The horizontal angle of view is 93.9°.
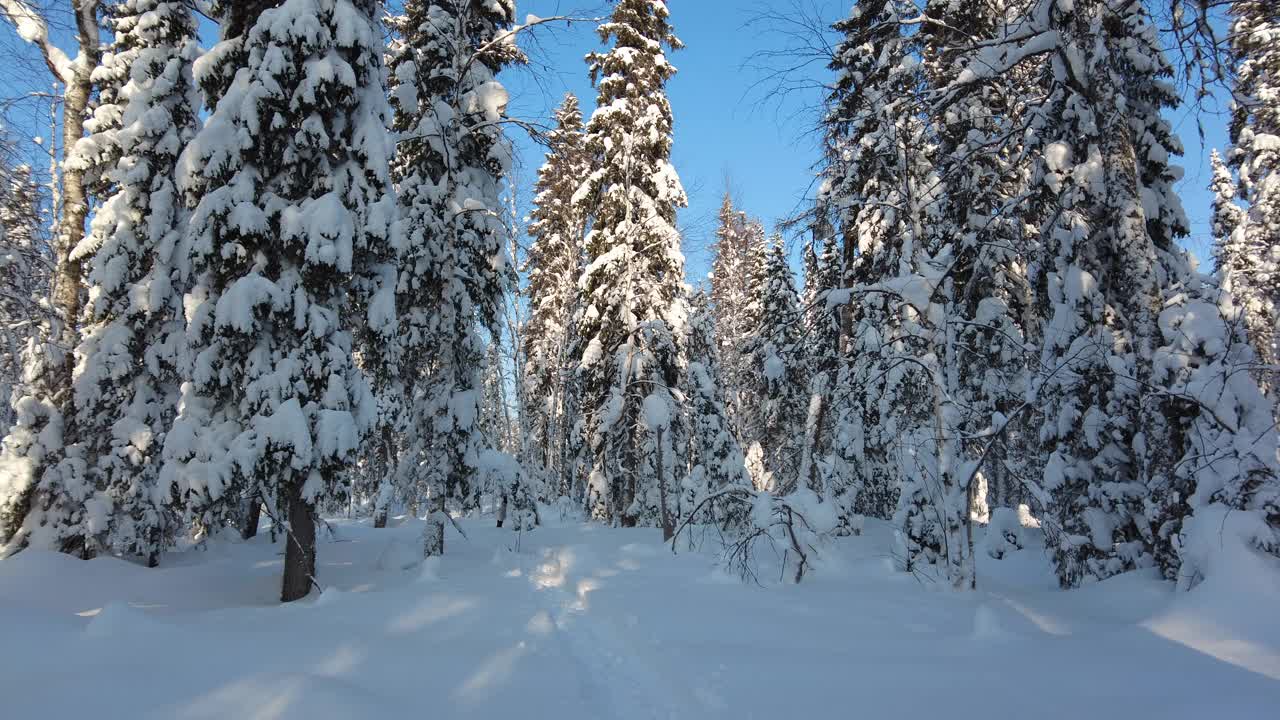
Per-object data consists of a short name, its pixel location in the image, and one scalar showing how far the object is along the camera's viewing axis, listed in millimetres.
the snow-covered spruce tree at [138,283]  10430
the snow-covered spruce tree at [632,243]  15758
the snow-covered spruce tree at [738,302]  30562
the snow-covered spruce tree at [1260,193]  14495
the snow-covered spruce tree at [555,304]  22444
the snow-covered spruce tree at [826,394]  14009
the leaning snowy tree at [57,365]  9781
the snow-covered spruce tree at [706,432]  17859
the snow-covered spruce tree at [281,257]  7488
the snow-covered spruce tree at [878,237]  8000
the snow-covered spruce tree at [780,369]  25594
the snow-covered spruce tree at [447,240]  11711
